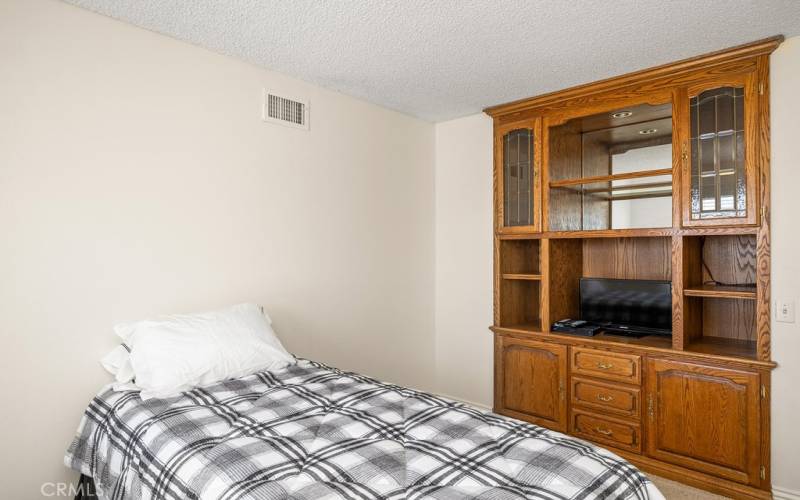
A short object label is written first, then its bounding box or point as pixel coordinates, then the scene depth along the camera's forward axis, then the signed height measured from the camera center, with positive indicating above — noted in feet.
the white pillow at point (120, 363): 7.21 -1.75
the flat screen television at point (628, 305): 10.28 -1.25
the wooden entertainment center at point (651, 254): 8.68 -0.12
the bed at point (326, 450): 4.42 -2.12
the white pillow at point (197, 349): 6.79 -1.51
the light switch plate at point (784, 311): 8.45 -1.09
